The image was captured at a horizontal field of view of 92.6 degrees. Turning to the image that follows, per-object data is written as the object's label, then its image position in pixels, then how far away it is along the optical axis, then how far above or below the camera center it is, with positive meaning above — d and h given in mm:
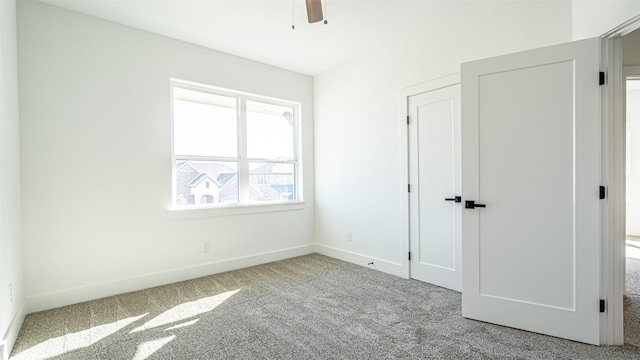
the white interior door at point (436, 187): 3160 -136
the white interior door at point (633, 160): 5750 +220
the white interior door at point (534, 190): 2129 -124
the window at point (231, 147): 3688 +404
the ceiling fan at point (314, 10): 2353 +1305
